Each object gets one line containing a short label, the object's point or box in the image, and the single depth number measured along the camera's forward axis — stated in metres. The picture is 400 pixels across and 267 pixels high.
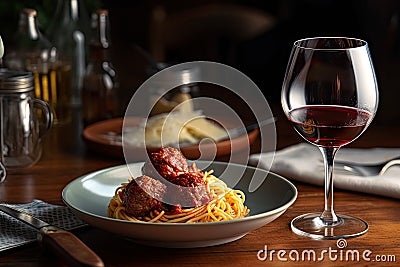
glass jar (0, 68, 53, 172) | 1.38
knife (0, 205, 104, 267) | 0.91
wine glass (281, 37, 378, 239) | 1.07
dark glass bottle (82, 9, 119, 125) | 1.61
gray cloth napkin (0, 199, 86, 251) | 1.06
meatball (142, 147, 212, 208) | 1.06
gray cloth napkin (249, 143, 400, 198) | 1.24
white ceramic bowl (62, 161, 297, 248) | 0.99
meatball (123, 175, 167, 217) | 1.04
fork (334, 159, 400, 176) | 1.29
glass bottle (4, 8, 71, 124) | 1.60
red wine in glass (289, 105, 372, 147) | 1.08
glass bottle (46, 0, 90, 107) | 1.73
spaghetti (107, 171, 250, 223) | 1.05
